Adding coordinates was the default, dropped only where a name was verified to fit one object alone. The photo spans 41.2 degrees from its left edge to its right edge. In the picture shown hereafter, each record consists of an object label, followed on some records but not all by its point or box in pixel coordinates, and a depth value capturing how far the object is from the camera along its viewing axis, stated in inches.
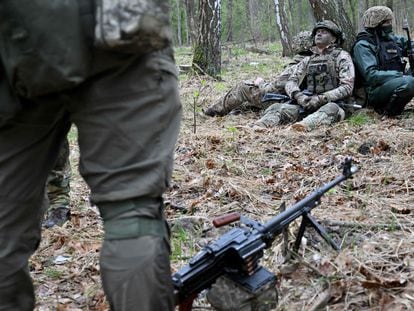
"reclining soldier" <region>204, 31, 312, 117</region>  316.2
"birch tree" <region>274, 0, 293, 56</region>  661.3
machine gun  78.5
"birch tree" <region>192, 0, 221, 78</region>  410.9
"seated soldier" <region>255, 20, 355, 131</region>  281.1
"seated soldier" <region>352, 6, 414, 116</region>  275.7
